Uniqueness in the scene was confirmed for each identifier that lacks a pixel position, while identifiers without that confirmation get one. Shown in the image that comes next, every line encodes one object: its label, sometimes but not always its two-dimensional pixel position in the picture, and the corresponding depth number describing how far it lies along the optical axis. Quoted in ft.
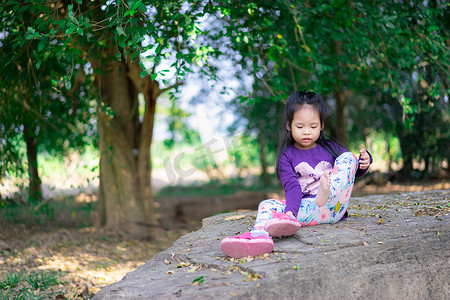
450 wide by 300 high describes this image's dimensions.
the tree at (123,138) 17.51
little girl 9.50
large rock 7.43
